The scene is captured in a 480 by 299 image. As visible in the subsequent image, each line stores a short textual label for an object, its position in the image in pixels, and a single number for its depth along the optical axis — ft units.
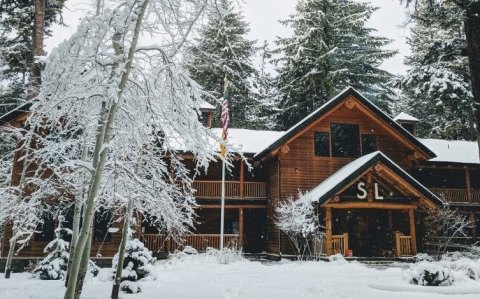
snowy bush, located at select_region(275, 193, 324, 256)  63.67
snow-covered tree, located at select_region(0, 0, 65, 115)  79.41
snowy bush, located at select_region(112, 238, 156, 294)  38.50
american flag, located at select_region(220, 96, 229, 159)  60.41
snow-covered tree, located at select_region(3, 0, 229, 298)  18.92
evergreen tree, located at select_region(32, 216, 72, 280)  45.11
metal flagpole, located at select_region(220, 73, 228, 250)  60.44
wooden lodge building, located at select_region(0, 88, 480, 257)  66.49
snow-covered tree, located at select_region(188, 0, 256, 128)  118.83
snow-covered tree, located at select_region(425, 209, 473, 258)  61.98
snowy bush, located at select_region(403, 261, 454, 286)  36.55
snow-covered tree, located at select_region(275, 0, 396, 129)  114.01
